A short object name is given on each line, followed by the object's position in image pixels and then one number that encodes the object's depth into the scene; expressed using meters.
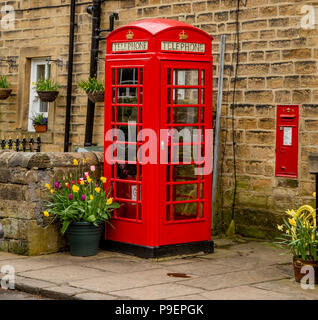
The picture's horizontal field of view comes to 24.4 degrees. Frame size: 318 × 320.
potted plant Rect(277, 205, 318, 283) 7.22
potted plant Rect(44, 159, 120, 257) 8.59
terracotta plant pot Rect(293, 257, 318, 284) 7.21
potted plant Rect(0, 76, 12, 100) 13.33
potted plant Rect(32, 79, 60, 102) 12.52
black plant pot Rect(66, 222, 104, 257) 8.60
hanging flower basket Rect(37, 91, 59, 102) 12.52
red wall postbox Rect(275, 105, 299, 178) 9.54
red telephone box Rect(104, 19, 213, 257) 8.44
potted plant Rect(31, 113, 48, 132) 12.91
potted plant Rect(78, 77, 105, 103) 11.73
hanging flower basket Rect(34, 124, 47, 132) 12.91
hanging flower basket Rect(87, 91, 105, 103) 11.75
